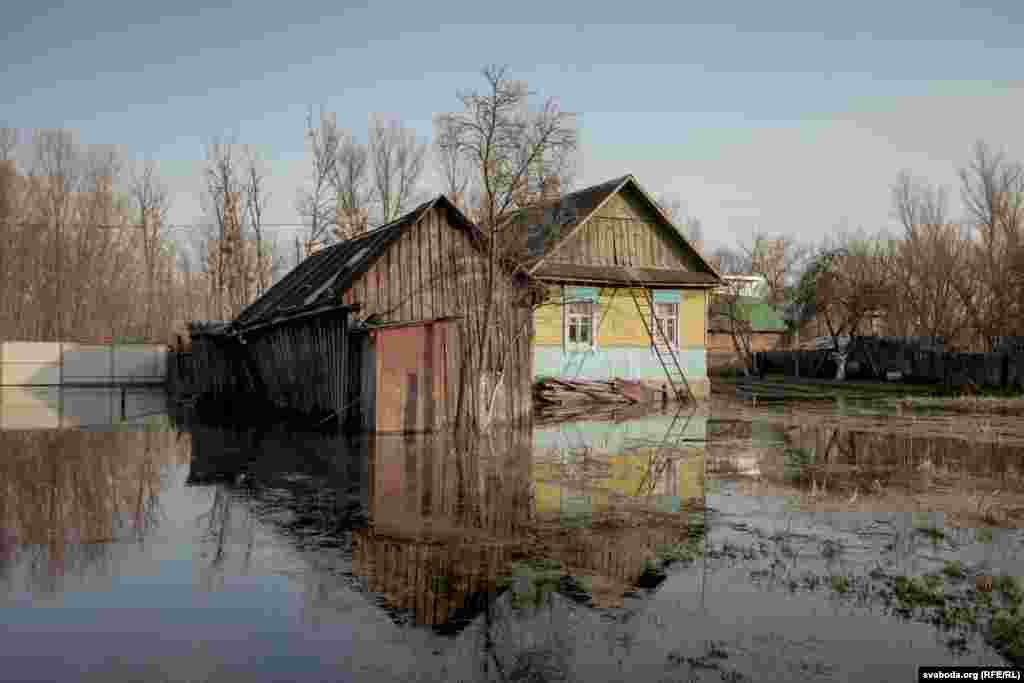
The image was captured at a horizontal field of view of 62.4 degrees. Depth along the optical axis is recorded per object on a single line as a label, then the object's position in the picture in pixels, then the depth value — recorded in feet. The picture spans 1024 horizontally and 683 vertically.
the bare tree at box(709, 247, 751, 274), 232.32
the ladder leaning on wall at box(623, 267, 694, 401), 87.35
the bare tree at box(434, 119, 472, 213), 59.52
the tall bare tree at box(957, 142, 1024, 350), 108.99
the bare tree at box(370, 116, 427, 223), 162.91
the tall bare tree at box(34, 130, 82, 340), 160.25
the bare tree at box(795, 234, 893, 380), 140.05
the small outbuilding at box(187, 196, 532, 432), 54.90
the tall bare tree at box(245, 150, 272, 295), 152.56
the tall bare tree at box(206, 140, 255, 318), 148.56
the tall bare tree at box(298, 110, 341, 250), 146.30
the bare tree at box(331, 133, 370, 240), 151.33
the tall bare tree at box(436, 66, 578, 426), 58.13
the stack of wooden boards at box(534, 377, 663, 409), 81.46
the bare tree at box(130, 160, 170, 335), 174.70
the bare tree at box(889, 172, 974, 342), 140.97
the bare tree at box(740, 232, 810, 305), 213.87
